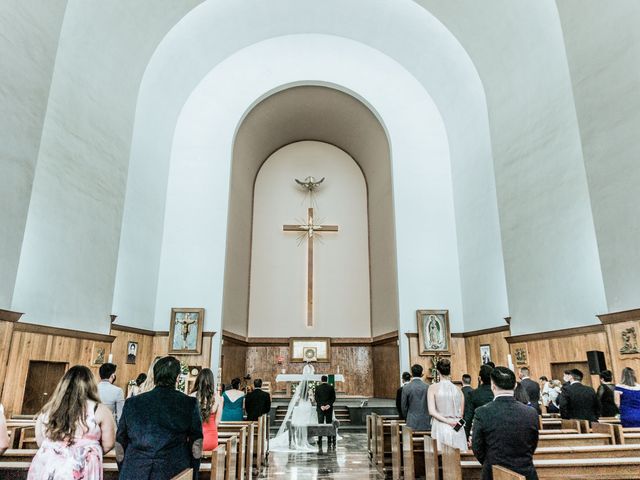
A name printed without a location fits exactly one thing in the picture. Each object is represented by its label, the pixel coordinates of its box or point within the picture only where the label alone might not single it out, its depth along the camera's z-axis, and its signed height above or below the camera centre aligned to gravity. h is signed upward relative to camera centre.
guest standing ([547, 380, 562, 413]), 7.42 -0.37
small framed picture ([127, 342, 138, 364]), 9.59 +0.37
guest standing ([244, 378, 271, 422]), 6.78 -0.48
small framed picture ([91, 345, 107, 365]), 8.22 +0.26
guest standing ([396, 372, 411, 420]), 6.05 -0.27
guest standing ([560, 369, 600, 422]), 5.23 -0.34
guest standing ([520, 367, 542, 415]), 6.02 -0.25
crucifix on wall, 14.87 +4.39
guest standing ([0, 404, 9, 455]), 2.48 -0.35
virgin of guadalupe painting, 10.92 +0.89
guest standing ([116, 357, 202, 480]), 2.59 -0.34
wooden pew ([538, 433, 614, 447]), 4.12 -0.59
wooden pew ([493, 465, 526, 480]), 2.31 -0.52
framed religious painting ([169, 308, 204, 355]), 10.58 +0.87
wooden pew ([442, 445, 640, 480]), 3.07 -0.63
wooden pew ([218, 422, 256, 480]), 5.11 -0.76
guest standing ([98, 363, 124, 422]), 4.41 -0.24
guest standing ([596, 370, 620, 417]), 5.66 -0.34
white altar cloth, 10.12 -0.16
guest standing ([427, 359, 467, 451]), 4.43 -0.32
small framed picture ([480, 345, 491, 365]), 9.96 +0.37
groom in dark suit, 8.02 -0.54
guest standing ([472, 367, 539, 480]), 2.71 -0.35
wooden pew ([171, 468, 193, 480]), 2.34 -0.52
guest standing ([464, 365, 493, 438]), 4.30 -0.22
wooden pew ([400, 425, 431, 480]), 4.36 -0.83
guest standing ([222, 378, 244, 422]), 5.90 -0.43
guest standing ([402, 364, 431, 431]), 5.16 -0.36
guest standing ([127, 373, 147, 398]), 6.23 -0.13
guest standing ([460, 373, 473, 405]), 4.63 -0.17
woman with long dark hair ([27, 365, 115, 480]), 2.40 -0.32
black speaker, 6.13 +0.12
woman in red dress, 3.62 -0.27
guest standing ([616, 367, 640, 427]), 4.55 -0.26
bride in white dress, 7.99 -1.00
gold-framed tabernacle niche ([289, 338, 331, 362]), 14.66 +0.63
